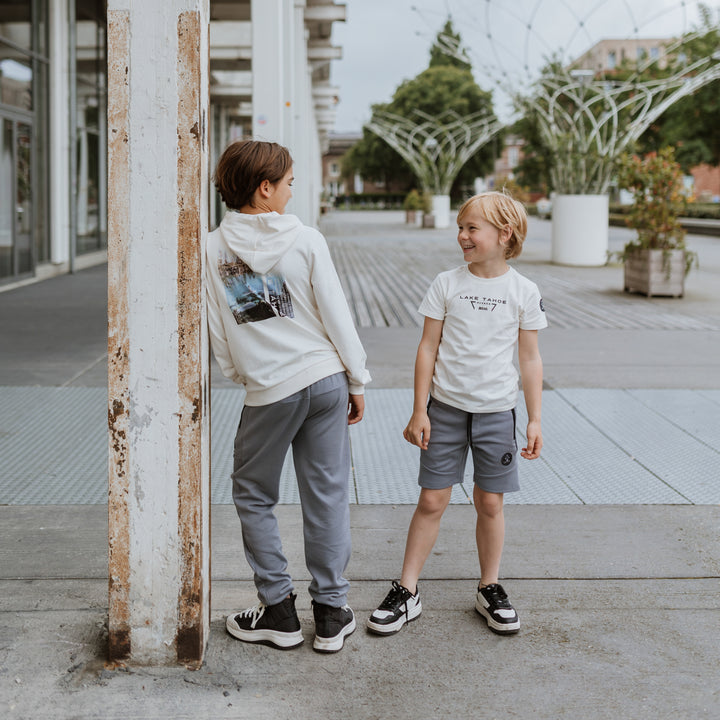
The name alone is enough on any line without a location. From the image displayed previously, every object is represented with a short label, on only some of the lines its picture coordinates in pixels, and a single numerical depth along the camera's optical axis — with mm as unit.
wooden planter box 13891
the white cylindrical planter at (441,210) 40094
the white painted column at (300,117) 17641
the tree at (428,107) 77375
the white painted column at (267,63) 12438
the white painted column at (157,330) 2866
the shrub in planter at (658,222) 13953
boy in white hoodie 3049
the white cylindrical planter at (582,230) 20531
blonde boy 3389
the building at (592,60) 23047
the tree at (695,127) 48875
